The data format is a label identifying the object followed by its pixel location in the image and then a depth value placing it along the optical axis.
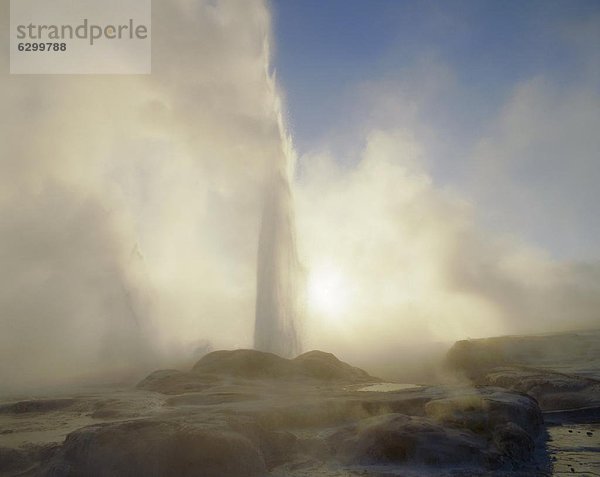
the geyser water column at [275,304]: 32.38
